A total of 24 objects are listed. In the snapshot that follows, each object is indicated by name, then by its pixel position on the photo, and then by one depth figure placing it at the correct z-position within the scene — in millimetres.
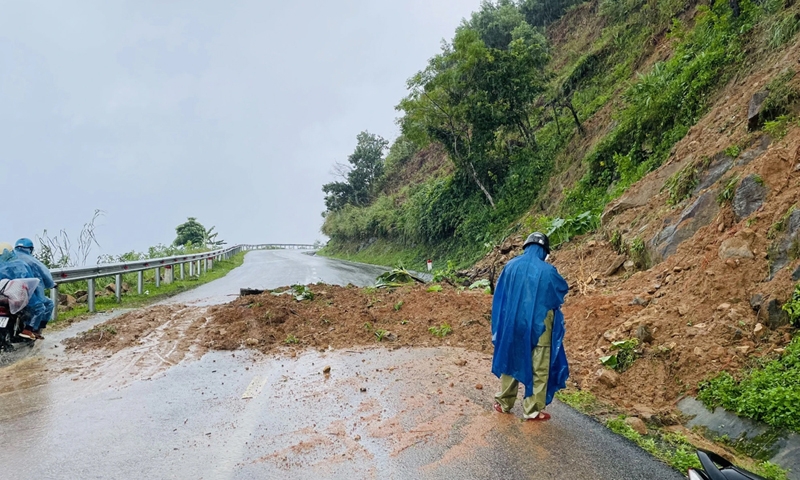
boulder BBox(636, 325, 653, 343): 5957
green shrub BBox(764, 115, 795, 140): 7668
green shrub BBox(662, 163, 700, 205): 9328
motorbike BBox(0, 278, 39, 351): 7270
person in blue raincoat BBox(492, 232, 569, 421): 4859
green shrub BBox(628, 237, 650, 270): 8969
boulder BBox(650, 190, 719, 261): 7977
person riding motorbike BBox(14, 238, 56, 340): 7941
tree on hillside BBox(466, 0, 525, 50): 32719
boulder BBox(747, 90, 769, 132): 8523
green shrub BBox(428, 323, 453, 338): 8312
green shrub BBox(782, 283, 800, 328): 4876
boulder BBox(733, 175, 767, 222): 6824
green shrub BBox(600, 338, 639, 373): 5859
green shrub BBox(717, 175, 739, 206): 7398
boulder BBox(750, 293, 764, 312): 5379
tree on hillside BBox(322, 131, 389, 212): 55219
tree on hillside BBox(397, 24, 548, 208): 21688
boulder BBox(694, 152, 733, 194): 8641
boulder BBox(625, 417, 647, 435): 4471
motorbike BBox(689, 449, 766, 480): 2141
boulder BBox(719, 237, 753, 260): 6125
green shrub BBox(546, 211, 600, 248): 13641
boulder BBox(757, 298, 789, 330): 5051
